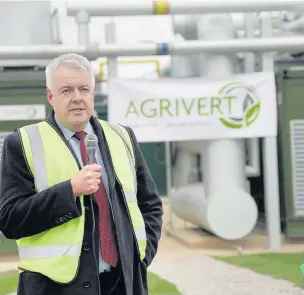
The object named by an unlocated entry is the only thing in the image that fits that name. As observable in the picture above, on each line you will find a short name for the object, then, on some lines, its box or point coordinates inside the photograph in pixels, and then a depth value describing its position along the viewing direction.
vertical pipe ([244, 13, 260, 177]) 15.94
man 4.57
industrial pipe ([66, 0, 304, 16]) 14.62
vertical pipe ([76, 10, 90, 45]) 14.64
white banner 14.87
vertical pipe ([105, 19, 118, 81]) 15.12
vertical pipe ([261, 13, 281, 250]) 15.12
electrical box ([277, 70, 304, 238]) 15.47
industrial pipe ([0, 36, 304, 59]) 14.27
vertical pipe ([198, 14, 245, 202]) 15.30
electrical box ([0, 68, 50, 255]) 14.82
